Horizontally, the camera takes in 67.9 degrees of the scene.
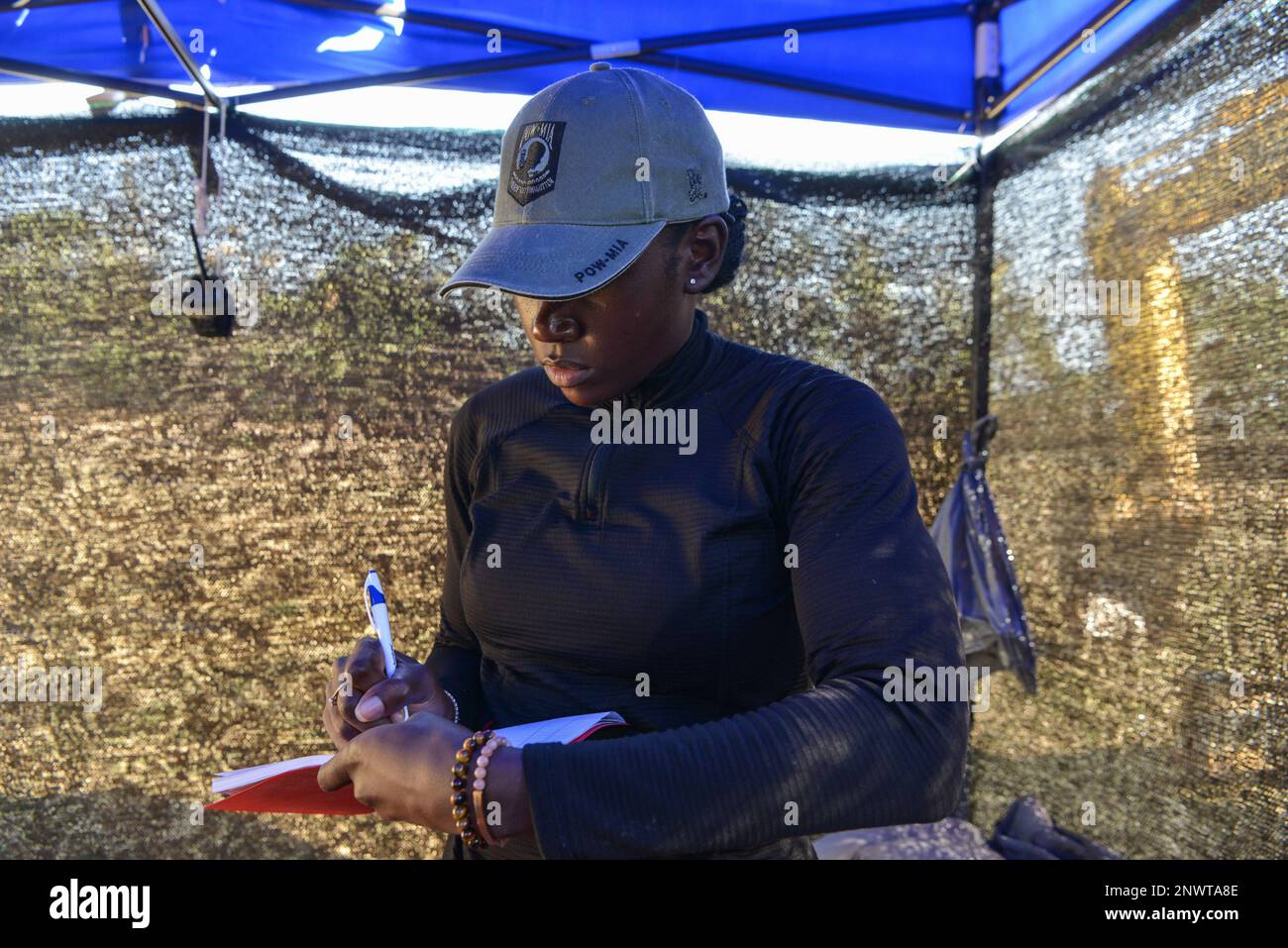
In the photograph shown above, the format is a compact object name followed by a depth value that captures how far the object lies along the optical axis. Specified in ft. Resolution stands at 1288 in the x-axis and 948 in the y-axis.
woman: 3.28
